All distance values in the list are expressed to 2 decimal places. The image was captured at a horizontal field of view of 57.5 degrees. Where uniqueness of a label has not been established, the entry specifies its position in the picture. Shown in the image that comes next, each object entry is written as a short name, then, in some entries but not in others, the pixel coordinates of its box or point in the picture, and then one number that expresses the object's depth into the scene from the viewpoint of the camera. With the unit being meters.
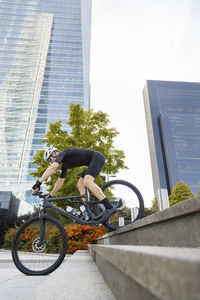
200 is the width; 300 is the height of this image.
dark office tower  72.44
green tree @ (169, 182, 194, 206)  33.90
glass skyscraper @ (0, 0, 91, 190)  70.75
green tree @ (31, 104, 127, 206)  12.24
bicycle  2.61
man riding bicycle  3.05
